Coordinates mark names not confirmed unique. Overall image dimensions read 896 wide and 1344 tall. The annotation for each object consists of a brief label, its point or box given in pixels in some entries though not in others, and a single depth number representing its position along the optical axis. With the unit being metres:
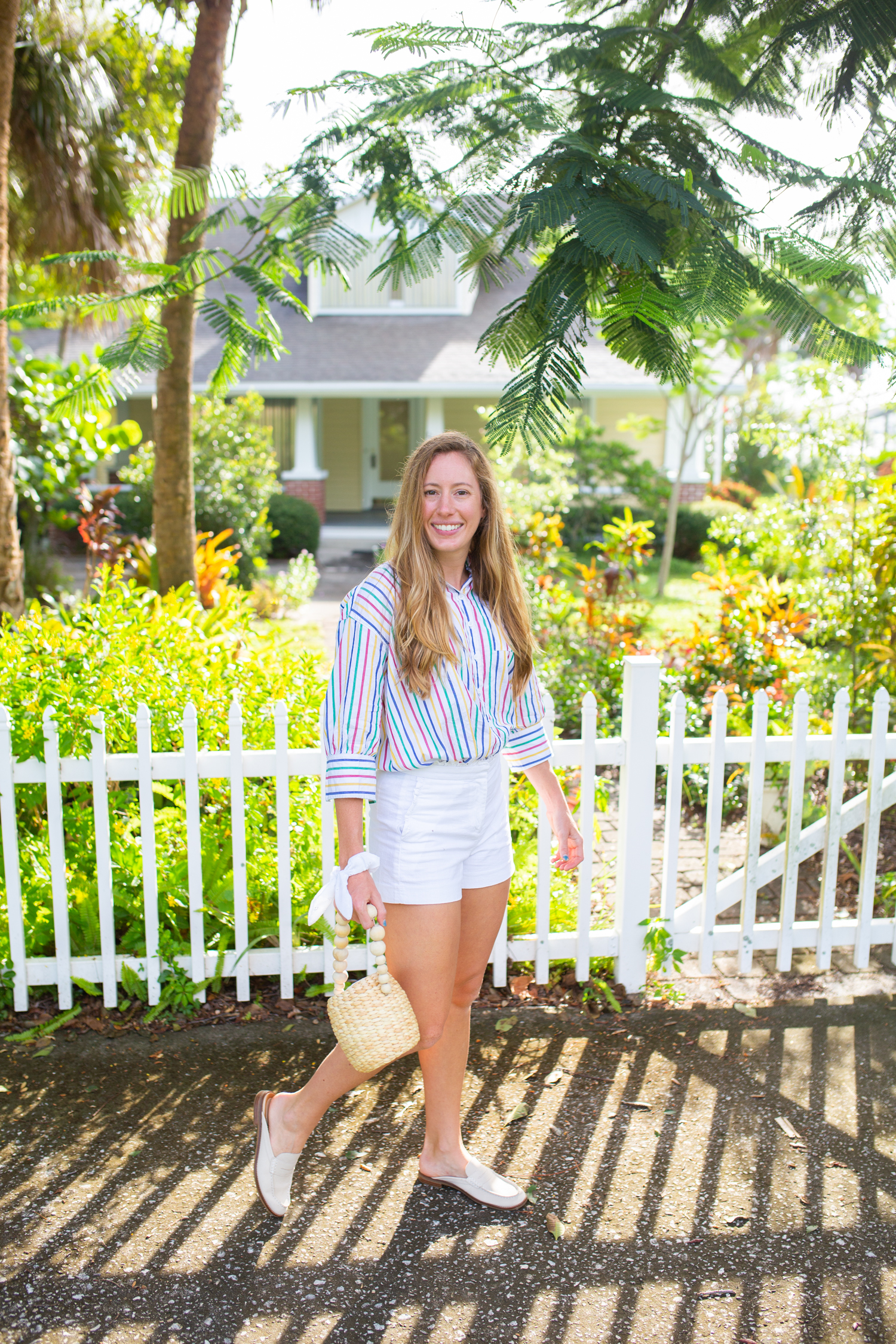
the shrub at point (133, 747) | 3.58
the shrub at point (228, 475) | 12.14
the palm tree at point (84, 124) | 8.30
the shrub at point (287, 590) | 10.90
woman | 2.33
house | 18.25
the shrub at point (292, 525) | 15.70
